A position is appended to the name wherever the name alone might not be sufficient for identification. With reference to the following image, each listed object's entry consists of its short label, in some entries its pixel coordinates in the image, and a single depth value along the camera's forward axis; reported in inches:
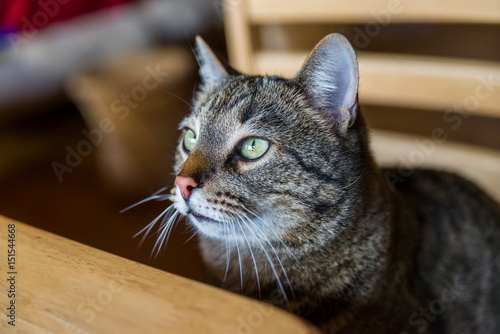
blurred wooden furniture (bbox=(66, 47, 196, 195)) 31.9
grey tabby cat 17.4
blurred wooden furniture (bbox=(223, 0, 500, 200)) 23.4
